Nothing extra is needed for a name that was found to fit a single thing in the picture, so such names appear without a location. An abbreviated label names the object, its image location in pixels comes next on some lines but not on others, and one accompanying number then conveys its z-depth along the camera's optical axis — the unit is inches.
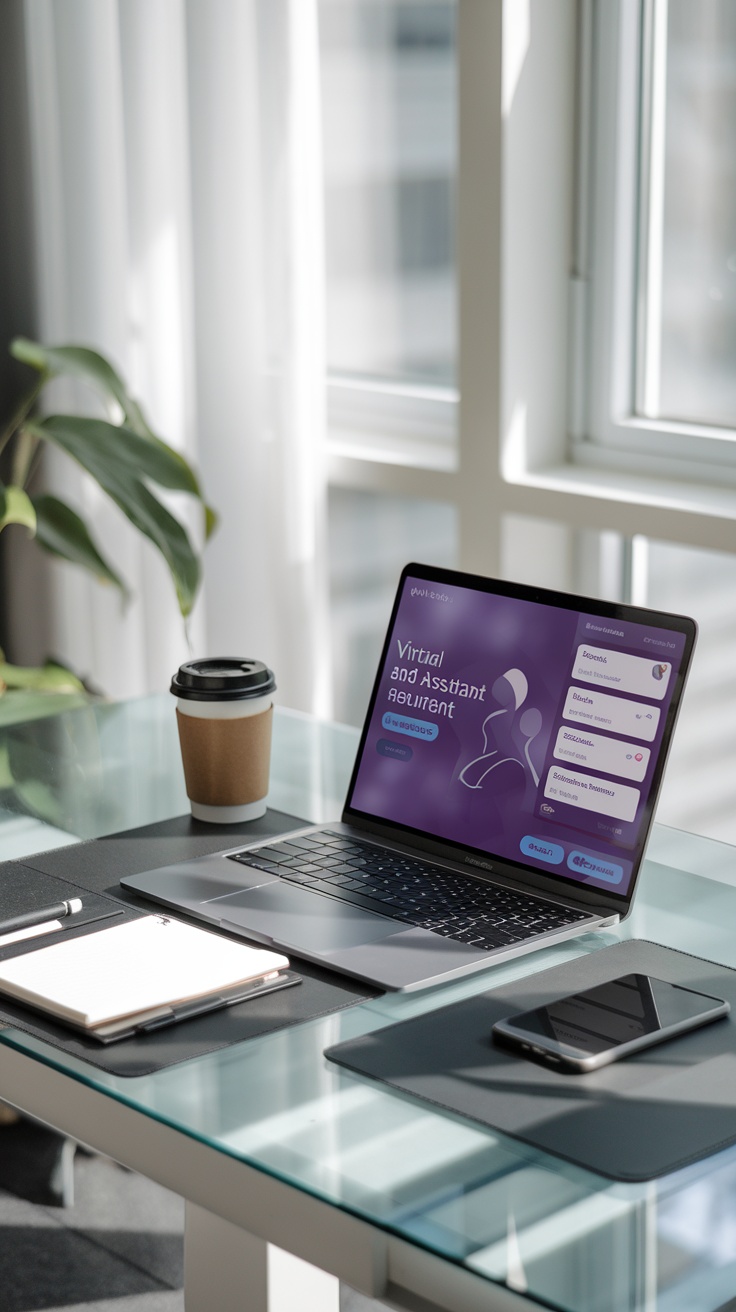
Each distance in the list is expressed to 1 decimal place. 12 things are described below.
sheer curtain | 127.7
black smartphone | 78.9
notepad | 80.5
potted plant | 118.9
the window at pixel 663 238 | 119.7
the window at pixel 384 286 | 133.3
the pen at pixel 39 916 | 85.2
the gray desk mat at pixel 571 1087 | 75.1
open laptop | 85.7
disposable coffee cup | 94.1
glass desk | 71.7
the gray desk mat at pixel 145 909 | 79.5
